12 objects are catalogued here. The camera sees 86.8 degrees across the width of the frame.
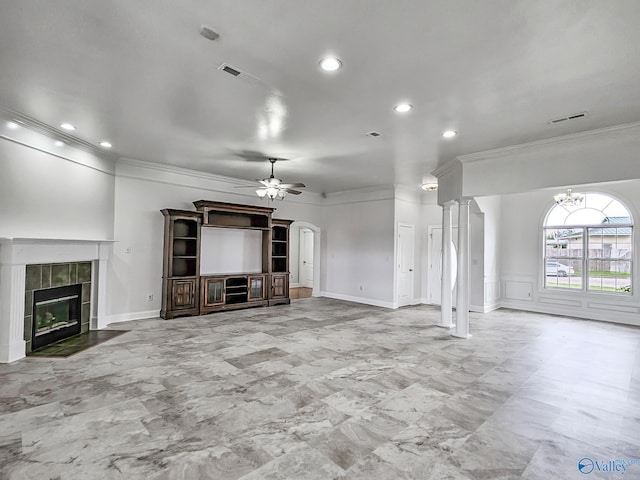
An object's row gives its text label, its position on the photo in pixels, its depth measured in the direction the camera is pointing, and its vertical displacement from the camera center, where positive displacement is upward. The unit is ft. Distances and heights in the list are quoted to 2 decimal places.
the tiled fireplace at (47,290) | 13.66 -2.20
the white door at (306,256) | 39.89 -1.05
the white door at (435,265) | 28.76 -1.36
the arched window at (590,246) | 23.06 +0.39
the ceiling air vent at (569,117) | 12.10 +4.91
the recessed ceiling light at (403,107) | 11.78 +5.01
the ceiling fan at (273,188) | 18.74 +3.41
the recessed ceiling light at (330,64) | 9.02 +5.02
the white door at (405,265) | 27.68 -1.36
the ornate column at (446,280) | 20.45 -1.90
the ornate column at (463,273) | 18.16 -1.27
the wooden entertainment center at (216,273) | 21.67 -1.55
